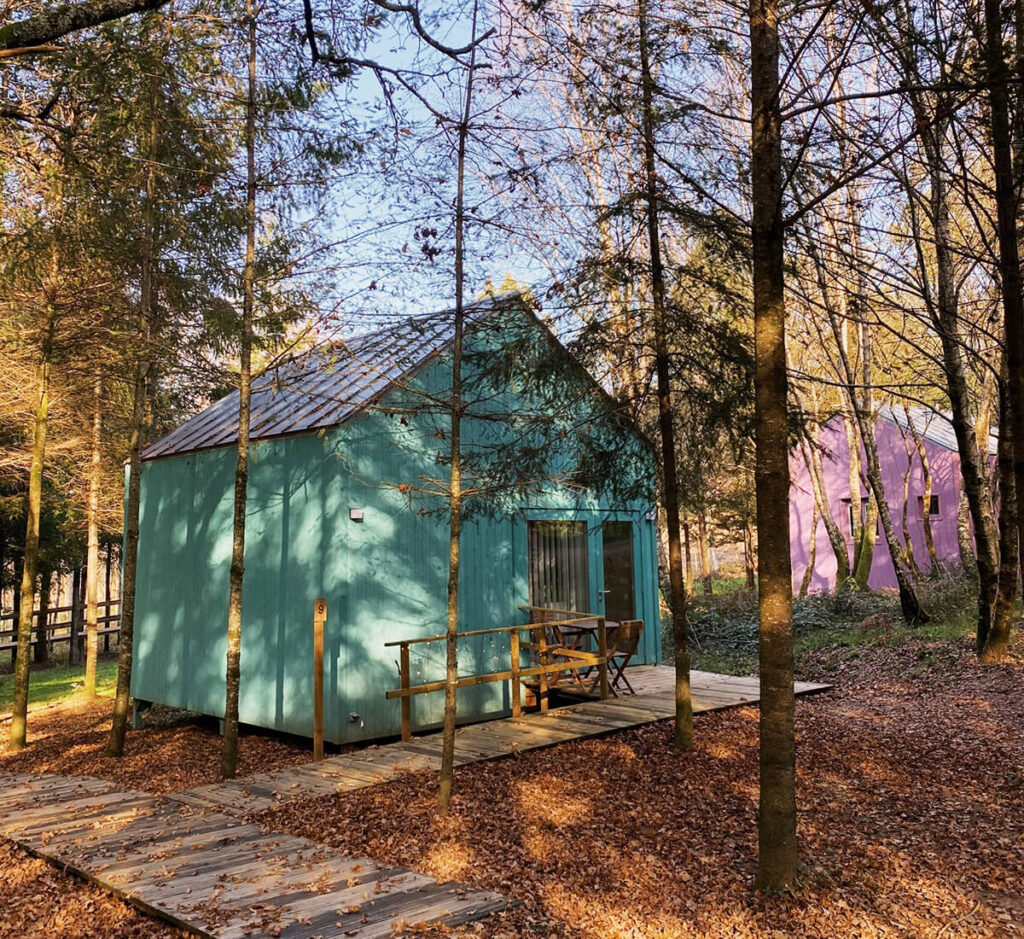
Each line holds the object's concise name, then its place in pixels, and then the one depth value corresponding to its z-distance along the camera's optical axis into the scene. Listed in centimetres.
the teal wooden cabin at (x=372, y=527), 773
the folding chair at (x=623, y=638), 916
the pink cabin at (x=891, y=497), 2089
